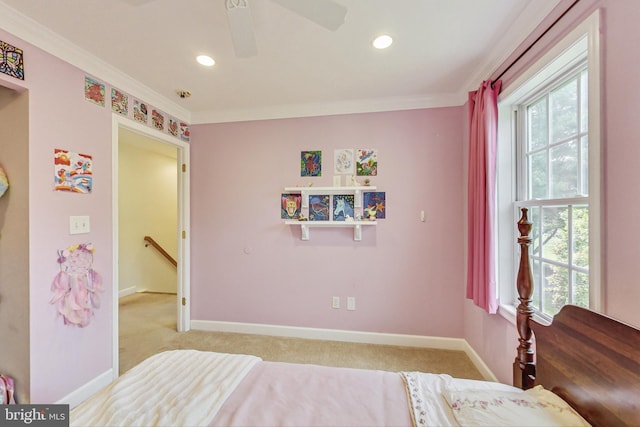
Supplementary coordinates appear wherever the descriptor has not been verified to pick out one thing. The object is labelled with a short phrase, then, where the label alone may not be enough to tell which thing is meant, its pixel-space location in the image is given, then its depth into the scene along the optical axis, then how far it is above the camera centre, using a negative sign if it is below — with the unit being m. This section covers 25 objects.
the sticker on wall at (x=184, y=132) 2.79 +0.93
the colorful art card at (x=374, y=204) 2.55 +0.10
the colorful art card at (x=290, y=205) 2.69 +0.09
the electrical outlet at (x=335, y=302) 2.63 -0.93
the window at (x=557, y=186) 1.29 +0.17
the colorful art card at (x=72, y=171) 1.67 +0.30
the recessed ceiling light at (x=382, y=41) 1.63 +1.15
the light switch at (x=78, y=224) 1.75 -0.07
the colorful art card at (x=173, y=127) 2.62 +0.93
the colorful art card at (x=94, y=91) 1.84 +0.94
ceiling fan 1.05 +0.88
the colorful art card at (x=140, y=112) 2.23 +0.94
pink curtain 1.78 +0.20
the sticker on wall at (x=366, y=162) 2.56 +0.54
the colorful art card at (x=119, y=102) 2.04 +0.94
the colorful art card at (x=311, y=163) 2.66 +0.54
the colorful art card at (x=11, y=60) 1.41 +0.89
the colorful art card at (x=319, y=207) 2.63 +0.08
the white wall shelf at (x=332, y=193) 2.49 +0.11
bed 0.79 -0.70
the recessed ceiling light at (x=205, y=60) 1.83 +1.15
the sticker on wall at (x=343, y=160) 2.60 +0.56
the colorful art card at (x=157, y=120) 2.41 +0.93
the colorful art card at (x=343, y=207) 2.59 +0.07
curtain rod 1.21 +0.98
